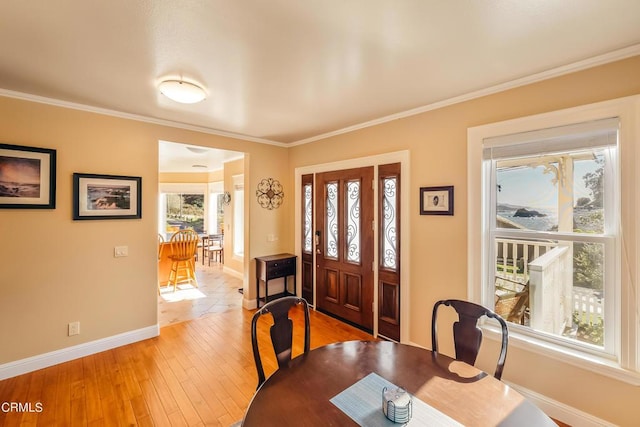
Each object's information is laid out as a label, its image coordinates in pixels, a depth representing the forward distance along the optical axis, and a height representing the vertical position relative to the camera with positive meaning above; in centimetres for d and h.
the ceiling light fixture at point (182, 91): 219 +100
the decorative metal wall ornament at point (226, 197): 630 +38
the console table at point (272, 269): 408 -85
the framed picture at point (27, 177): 249 +34
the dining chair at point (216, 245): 741 -91
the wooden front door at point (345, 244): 343 -42
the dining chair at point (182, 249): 497 -66
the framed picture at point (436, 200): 266 +13
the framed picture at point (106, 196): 284 +19
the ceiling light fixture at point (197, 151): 477 +111
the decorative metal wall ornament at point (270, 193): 433 +32
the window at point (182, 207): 816 +19
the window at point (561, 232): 183 -15
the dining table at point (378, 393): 110 -82
